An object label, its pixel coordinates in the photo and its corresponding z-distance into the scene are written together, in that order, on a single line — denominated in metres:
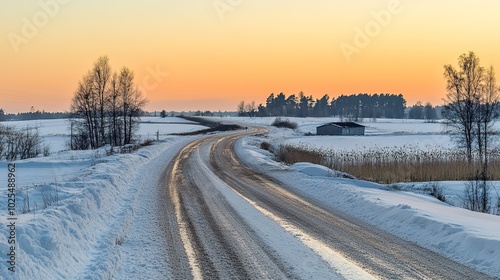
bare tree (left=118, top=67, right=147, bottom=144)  59.97
